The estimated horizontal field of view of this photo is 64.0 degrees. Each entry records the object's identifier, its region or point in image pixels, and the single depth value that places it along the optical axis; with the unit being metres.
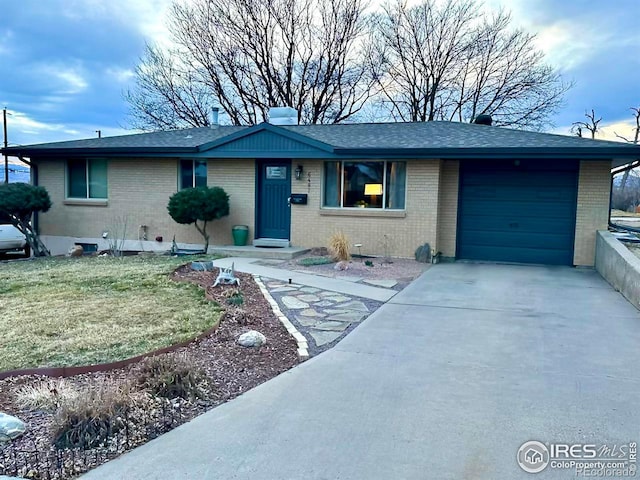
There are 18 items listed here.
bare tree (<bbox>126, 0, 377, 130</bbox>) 25.62
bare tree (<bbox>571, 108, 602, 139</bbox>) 31.52
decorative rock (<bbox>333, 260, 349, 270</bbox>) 9.75
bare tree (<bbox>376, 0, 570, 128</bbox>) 25.08
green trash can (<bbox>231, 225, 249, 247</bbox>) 12.88
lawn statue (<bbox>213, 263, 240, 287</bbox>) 7.93
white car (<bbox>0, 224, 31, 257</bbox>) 14.36
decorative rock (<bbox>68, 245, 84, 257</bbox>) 13.16
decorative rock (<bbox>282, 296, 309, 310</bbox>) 6.86
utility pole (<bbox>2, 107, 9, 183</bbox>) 31.69
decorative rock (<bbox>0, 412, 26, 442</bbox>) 3.14
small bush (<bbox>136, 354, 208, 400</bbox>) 3.81
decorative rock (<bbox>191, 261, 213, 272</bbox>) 9.27
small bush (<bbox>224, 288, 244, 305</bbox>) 6.79
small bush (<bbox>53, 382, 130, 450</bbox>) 3.09
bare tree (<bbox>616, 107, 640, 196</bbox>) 31.82
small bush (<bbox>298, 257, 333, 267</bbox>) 10.44
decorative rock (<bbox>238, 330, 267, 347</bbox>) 5.11
